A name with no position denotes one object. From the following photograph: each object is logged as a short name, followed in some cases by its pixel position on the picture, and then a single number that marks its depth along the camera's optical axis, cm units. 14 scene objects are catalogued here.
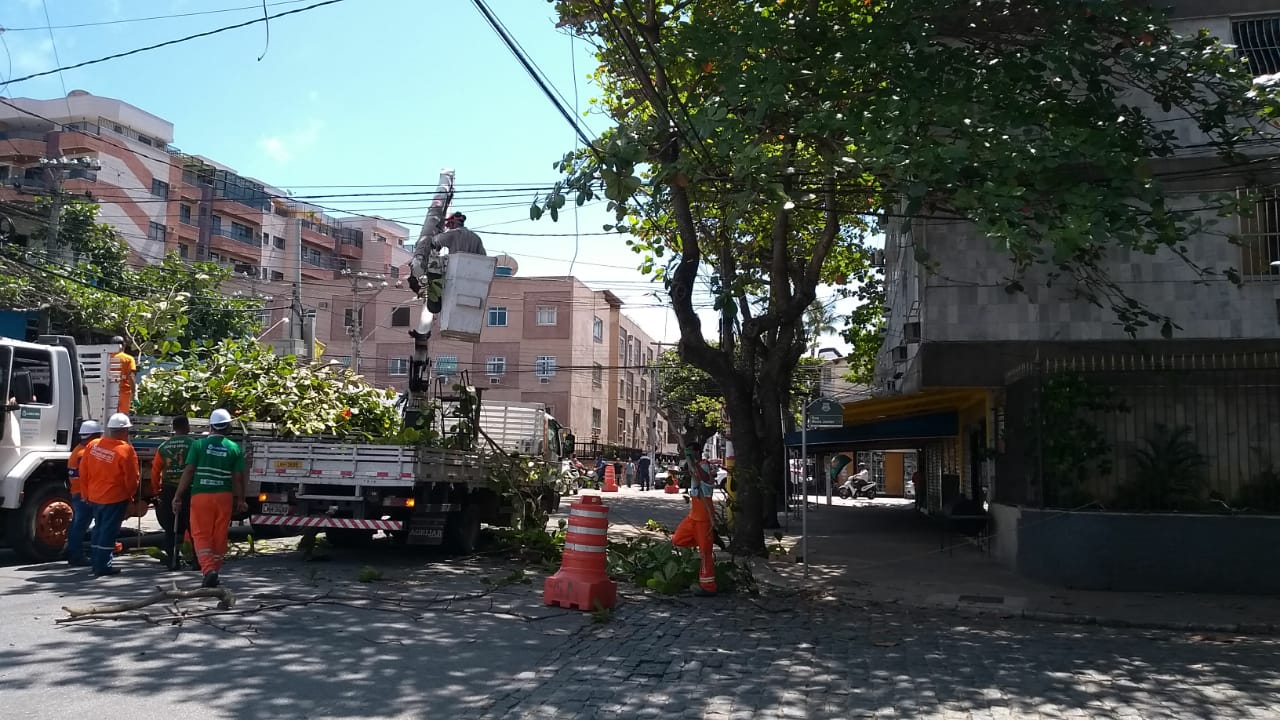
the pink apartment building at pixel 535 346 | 4962
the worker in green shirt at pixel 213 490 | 884
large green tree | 974
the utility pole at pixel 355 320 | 3039
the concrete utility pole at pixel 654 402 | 5906
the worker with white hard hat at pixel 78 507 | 1049
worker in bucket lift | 1360
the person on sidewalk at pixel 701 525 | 1096
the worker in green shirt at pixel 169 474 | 1148
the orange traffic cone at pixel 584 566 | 937
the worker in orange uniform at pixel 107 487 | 1016
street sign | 1382
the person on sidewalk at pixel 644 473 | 4553
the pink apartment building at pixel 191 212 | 4244
